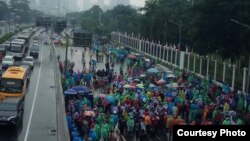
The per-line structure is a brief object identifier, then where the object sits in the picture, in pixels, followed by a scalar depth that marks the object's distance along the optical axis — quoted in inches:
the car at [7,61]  1798.0
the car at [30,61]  1870.6
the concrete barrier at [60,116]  749.0
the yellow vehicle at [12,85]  1178.4
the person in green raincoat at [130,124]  823.7
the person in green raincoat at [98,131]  732.3
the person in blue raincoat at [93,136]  705.1
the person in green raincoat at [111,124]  776.6
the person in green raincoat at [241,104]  1037.5
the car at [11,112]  868.6
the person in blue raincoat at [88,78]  1426.9
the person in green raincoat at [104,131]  735.7
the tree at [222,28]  1502.2
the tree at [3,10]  5241.1
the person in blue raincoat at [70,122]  776.3
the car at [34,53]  2346.9
